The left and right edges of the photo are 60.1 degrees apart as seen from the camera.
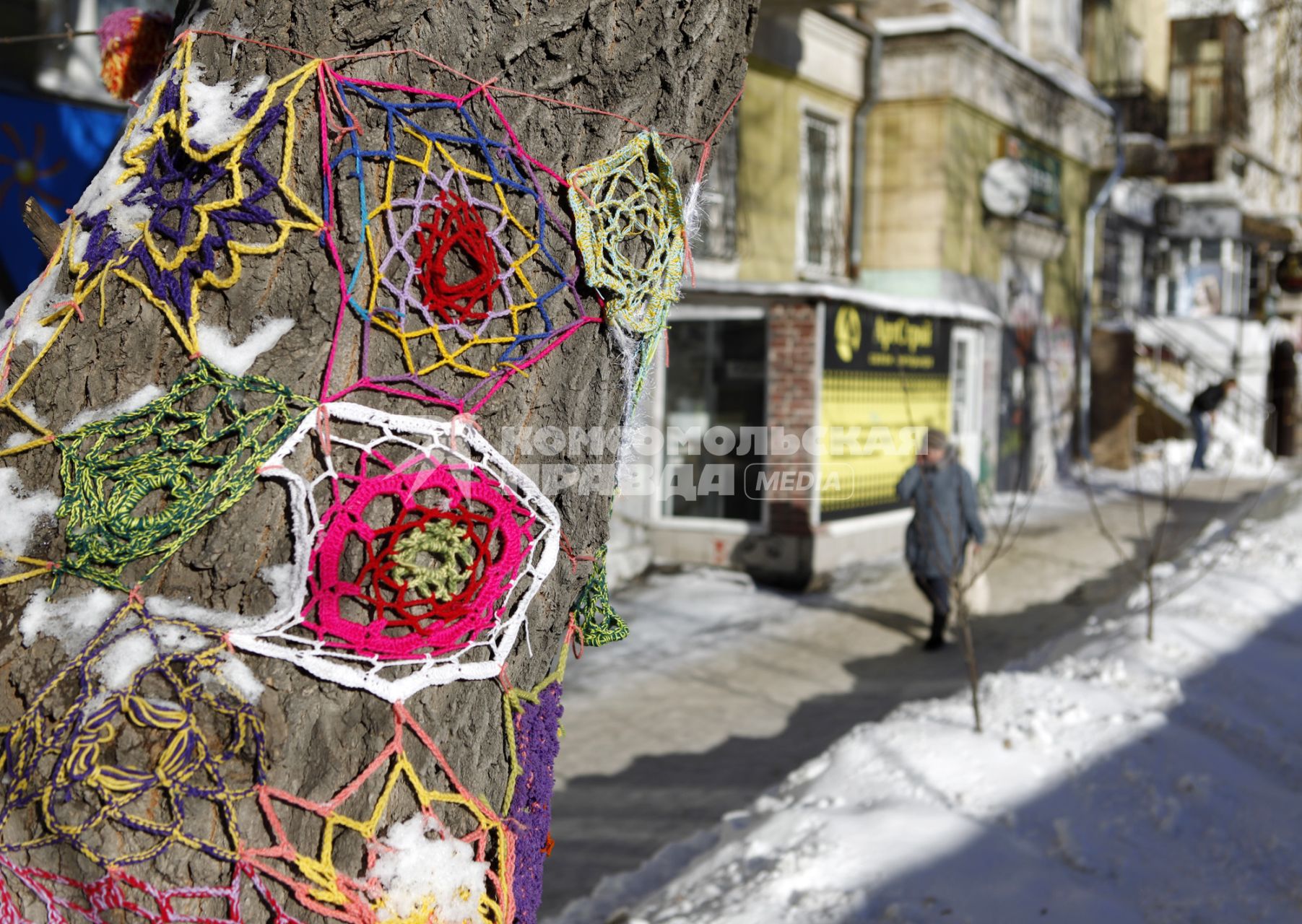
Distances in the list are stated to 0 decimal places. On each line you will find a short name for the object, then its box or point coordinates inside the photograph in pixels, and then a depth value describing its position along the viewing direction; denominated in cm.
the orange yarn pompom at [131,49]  244
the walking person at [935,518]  686
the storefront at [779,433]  883
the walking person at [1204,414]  1648
